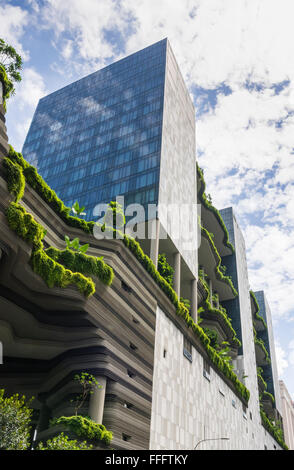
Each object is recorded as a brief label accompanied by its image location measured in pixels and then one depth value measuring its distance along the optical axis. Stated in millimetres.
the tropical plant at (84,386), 26953
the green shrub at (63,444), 22828
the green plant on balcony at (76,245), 29381
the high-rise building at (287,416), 129788
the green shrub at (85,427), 24625
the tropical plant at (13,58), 28045
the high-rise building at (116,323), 25594
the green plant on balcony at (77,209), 33062
